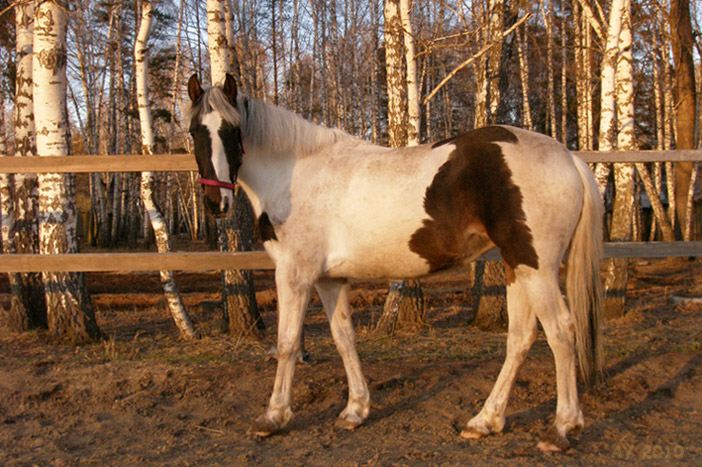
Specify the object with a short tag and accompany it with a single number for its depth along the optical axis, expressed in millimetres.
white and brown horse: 3344
